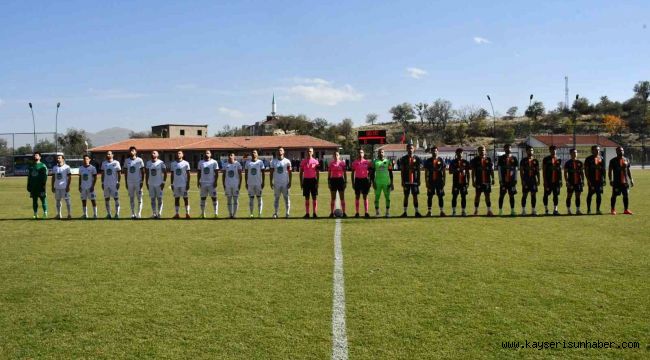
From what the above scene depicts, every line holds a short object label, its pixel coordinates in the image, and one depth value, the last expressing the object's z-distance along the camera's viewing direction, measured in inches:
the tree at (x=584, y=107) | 5134.4
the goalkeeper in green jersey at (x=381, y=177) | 550.6
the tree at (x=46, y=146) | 3110.5
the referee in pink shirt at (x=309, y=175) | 545.6
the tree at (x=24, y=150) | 2948.3
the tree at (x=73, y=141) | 3759.8
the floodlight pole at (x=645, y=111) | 4079.7
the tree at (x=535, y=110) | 4916.8
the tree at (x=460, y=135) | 4481.5
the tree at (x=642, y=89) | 5027.1
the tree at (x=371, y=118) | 6176.2
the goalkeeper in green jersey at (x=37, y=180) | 590.6
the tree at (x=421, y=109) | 5246.1
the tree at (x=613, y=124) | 3921.3
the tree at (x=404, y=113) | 5561.0
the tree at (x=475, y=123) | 4911.4
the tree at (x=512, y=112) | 5989.7
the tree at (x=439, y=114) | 5191.9
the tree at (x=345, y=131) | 4537.6
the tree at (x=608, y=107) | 4884.4
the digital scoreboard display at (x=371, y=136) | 1246.3
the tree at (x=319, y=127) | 4658.0
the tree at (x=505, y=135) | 4179.1
